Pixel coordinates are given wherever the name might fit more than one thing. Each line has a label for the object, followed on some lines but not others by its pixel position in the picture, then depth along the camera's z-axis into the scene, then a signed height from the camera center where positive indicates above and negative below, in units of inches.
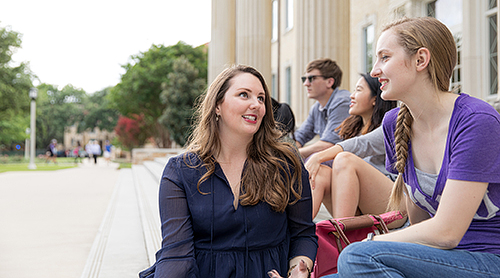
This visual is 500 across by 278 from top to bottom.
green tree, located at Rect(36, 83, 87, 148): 2564.0 +181.5
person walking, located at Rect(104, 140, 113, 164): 1140.2 -29.1
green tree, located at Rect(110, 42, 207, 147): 1238.3 +191.3
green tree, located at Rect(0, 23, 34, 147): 1156.5 +171.6
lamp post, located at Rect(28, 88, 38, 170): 919.8 +56.9
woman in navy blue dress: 77.9 -10.6
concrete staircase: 149.6 -44.8
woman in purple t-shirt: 57.5 -2.9
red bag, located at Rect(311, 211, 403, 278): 86.4 -19.2
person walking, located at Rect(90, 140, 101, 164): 1183.6 -19.0
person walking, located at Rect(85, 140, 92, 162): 1217.9 -16.8
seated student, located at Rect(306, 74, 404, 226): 114.1 -7.3
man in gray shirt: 166.9 +16.8
